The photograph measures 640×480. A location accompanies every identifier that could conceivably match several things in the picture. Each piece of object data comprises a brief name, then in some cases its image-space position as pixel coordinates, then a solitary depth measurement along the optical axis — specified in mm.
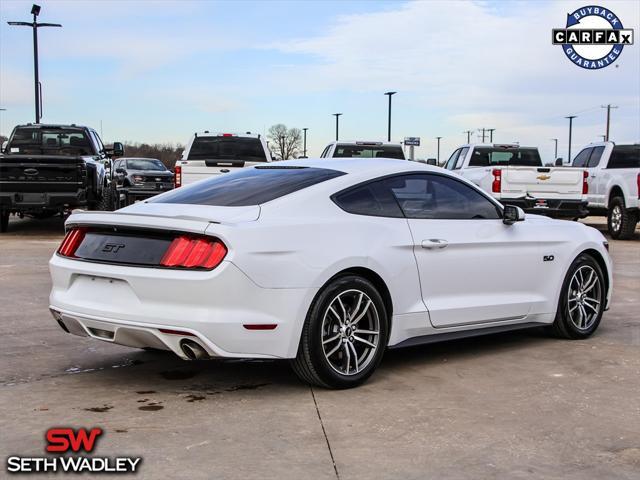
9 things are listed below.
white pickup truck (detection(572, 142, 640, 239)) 16406
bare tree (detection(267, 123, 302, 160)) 104062
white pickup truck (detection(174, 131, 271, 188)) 16078
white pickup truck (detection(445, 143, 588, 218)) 15570
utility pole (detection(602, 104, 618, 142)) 89125
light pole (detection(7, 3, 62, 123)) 27484
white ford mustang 4664
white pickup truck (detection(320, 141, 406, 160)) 17031
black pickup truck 15547
